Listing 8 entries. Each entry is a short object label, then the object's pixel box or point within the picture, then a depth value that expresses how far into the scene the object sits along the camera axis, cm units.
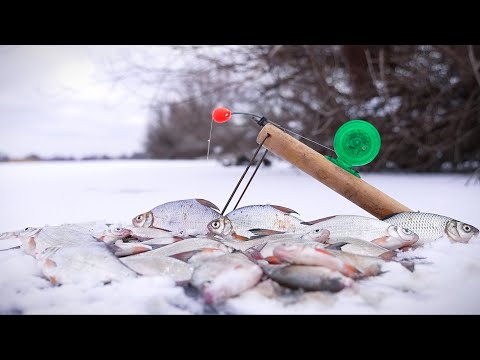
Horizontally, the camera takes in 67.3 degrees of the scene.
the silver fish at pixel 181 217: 48
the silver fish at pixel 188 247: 36
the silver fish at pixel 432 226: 44
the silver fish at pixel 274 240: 39
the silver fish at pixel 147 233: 45
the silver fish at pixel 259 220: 45
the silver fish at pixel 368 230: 42
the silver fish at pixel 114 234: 44
